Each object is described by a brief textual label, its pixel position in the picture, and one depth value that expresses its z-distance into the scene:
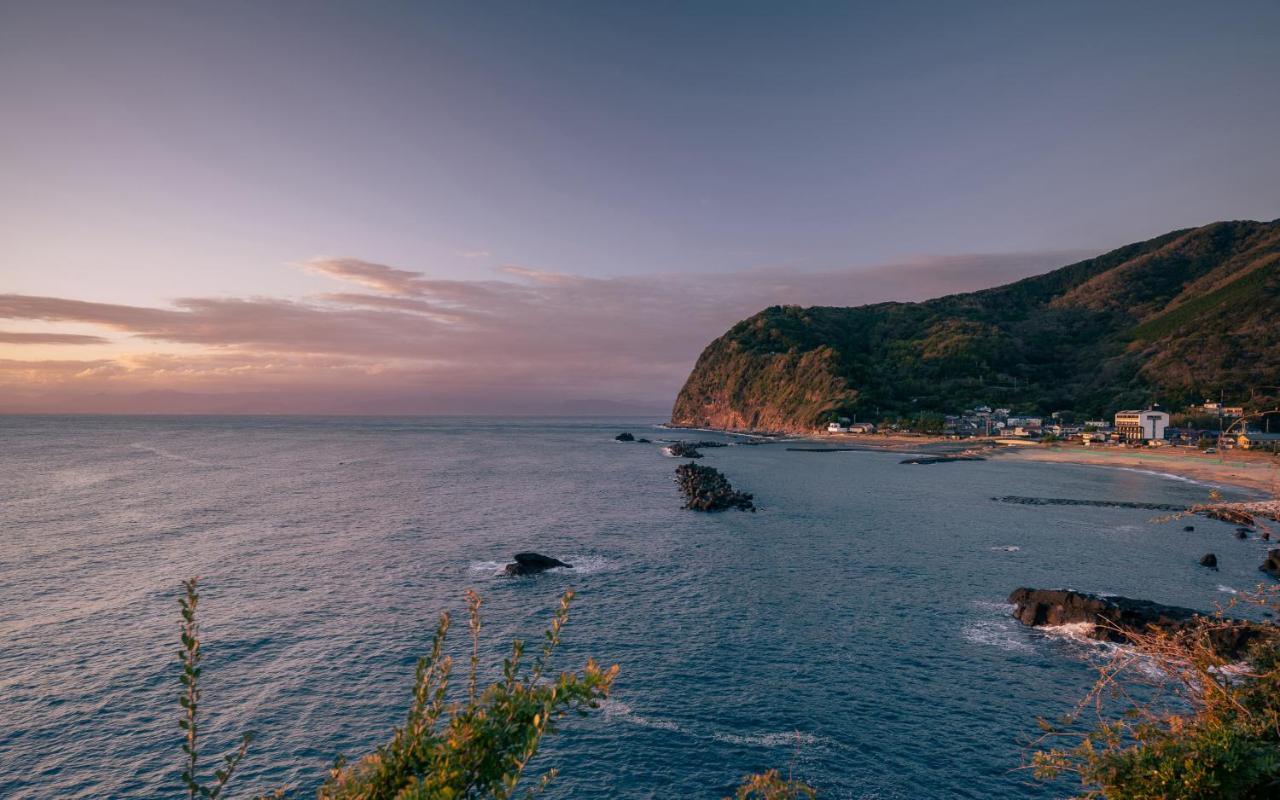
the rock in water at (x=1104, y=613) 29.95
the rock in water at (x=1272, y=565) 45.00
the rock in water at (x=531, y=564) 44.72
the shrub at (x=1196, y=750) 8.10
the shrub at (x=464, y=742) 6.15
